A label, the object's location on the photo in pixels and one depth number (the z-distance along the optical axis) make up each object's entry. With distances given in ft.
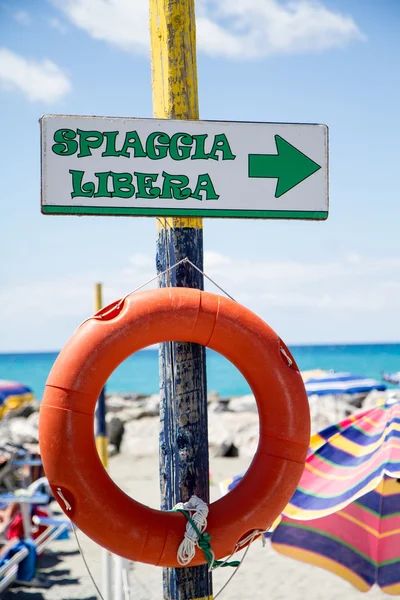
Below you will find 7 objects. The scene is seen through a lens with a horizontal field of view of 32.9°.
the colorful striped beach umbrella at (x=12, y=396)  40.11
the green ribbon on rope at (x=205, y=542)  7.09
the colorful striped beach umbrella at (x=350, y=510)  12.98
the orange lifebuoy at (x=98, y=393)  7.02
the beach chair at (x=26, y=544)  19.85
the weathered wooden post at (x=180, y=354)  7.66
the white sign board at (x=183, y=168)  7.24
